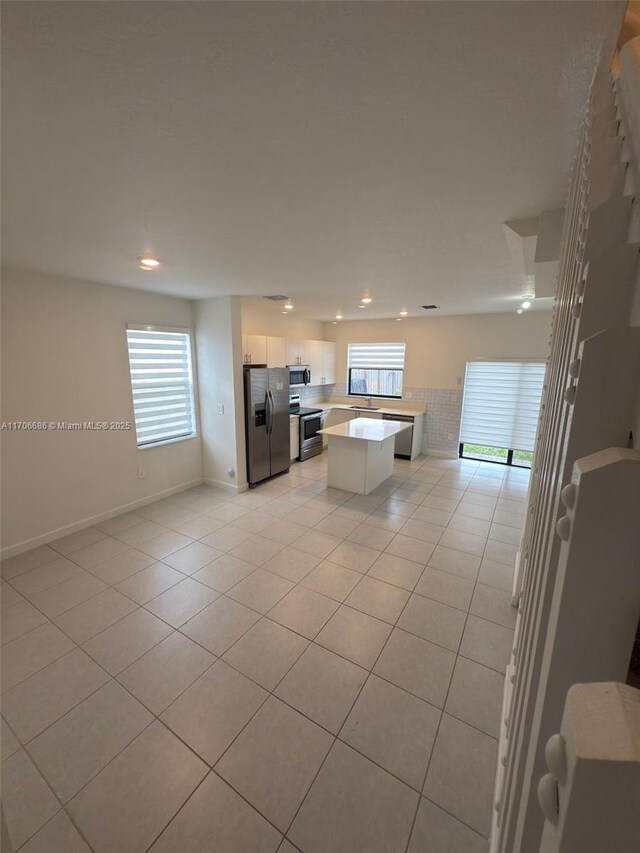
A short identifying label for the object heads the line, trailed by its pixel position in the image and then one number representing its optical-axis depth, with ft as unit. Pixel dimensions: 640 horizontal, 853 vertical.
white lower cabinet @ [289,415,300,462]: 18.42
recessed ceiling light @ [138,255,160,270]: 8.20
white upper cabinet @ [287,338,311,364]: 18.39
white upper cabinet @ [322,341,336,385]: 21.84
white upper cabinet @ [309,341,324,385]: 20.39
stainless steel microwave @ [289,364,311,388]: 18.87
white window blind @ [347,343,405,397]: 21.17
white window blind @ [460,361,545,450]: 17.44
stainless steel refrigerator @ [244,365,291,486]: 14.52
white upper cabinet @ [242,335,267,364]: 15.62
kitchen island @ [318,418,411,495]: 14.05
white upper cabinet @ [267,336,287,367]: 16.83
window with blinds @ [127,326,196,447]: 12.66
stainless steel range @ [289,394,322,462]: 19.10
